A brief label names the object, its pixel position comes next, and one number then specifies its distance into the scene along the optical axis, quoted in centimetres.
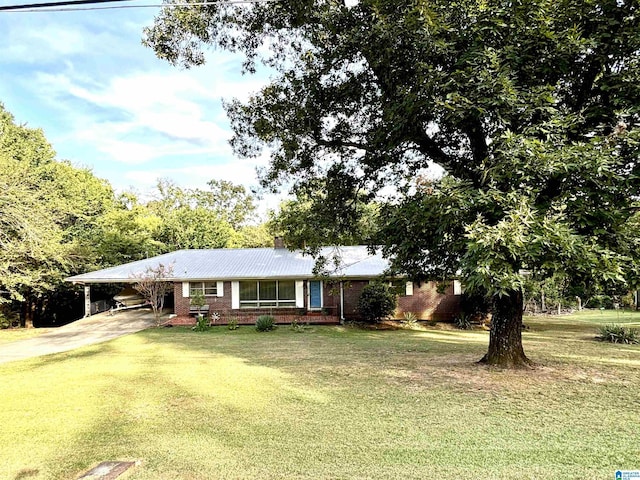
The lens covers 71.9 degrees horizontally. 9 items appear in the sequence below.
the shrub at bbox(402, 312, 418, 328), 1933
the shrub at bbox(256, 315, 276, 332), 1731
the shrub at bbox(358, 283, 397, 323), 1909
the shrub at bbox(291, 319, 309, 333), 1734
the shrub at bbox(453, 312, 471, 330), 1922
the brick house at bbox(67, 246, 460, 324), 1983
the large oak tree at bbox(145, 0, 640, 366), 659
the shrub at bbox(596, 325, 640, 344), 1405
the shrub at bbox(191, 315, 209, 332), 1755
